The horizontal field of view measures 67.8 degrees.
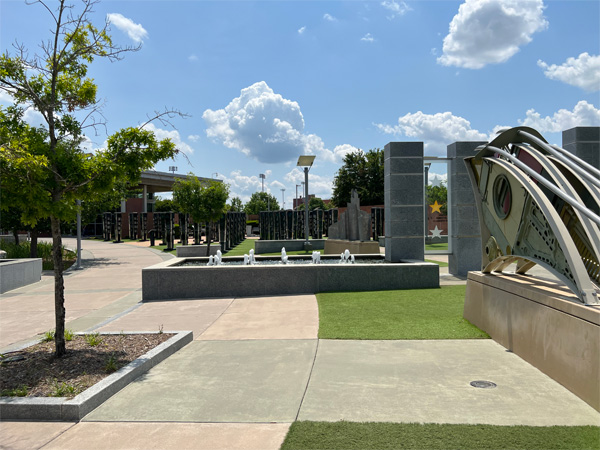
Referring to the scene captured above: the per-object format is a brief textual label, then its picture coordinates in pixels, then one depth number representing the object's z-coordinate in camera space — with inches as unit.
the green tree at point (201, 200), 1027.9
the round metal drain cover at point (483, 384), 198.6
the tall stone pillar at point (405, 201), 569.3
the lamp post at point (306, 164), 939.1
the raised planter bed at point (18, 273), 549.0
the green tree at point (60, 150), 226.7
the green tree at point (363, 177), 2309.3
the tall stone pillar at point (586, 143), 560.4
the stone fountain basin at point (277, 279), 470.3
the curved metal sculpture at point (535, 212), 204.7
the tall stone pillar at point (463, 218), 590.9
